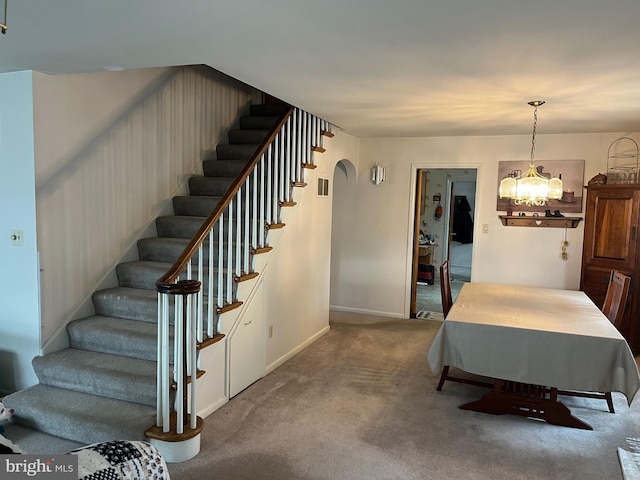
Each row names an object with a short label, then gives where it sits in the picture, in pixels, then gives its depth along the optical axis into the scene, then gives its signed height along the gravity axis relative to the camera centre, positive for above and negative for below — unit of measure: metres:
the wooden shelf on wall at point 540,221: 5.14 -0.14
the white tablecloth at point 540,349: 2.90 -0.92
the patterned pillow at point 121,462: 1.27 -0.77
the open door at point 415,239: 5.87 -0.44
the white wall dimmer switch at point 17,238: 3.11 -0.31
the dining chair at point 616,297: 3.48 -0.68
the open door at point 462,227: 9.90 -0.46
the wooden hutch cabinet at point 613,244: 4.59 -0.33
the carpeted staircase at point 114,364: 2.70 -1.11
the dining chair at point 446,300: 3.68 -0.82
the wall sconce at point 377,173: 5.84 +0.38
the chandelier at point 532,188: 3.71 +0.17
